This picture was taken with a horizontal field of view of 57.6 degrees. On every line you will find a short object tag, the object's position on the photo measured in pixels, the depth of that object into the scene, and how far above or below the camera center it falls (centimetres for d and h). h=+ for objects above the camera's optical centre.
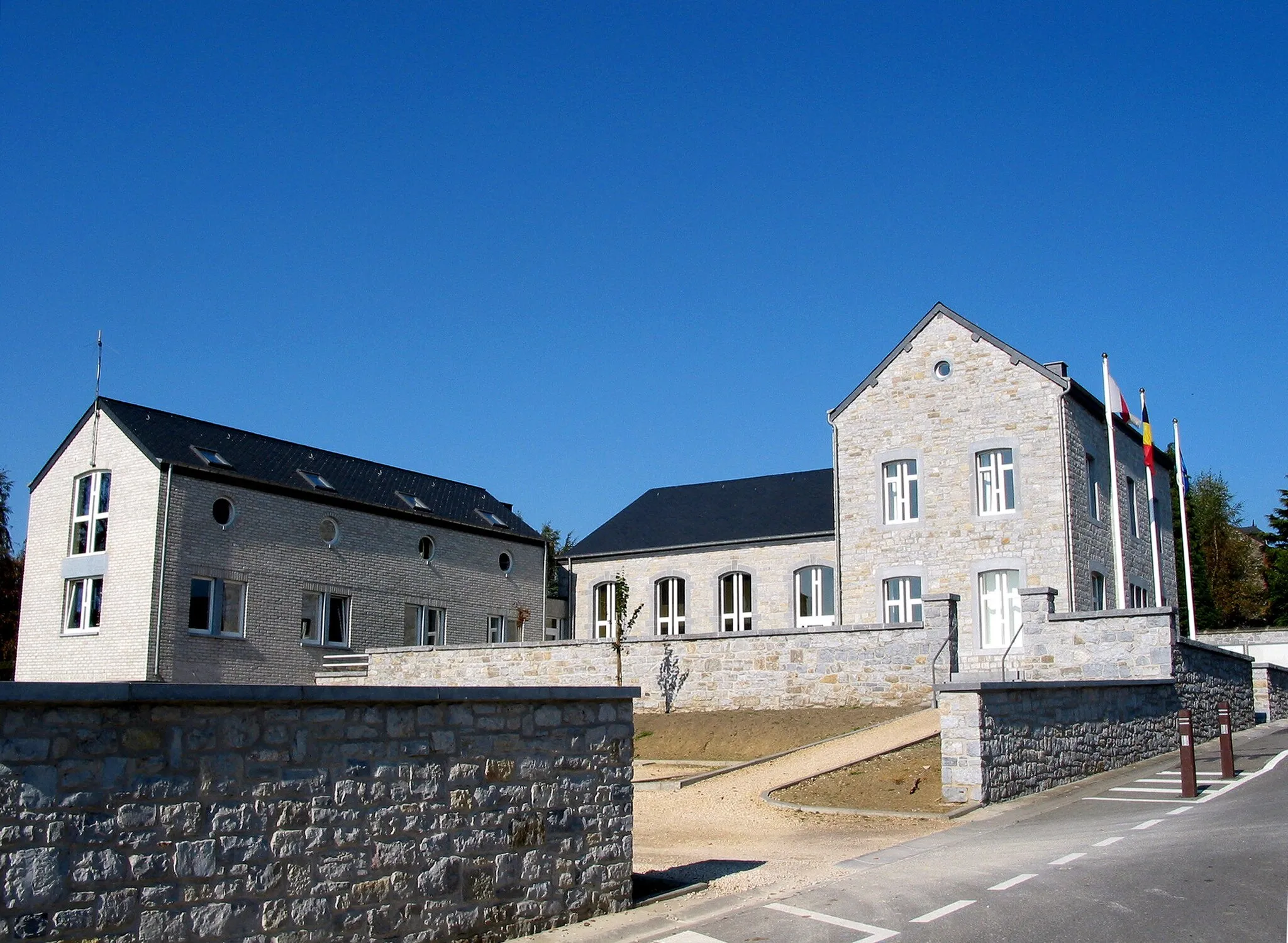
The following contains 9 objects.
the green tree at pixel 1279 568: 5269 +368
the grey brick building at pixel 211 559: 2856 +235
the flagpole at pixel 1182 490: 2911 +397
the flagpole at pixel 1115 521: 2661 +291
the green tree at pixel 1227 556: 5522 +455
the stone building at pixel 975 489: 2719 +384
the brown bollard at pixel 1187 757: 1357 -125
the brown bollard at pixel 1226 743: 1563 -126
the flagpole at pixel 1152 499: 2889 +370
